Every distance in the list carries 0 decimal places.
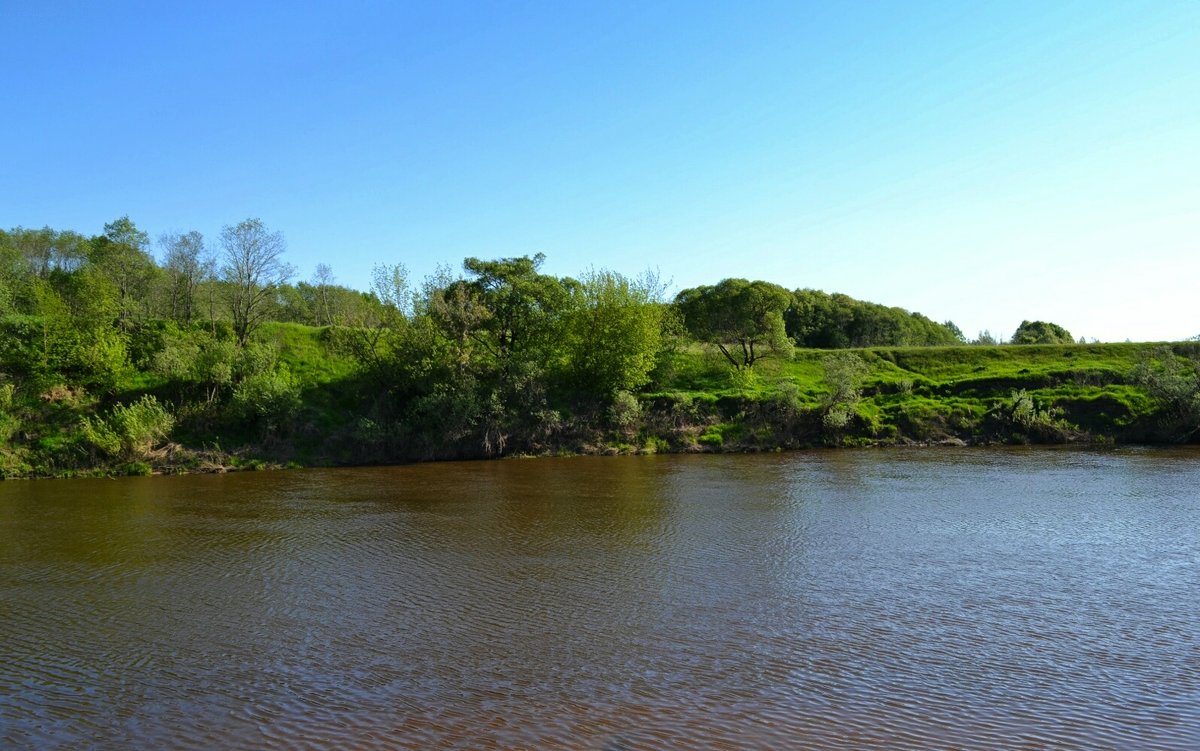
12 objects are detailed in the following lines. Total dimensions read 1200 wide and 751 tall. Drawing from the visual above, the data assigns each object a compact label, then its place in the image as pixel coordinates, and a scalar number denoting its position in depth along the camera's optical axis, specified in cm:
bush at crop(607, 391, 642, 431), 4659
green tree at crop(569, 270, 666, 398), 4866
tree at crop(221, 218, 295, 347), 5028
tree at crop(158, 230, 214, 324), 5591
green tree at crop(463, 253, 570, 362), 4878
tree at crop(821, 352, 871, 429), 4644
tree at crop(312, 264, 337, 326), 7822
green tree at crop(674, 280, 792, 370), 5556
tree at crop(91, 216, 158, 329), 5406
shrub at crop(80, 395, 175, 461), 3744
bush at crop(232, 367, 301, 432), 4141
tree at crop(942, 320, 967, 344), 9671
